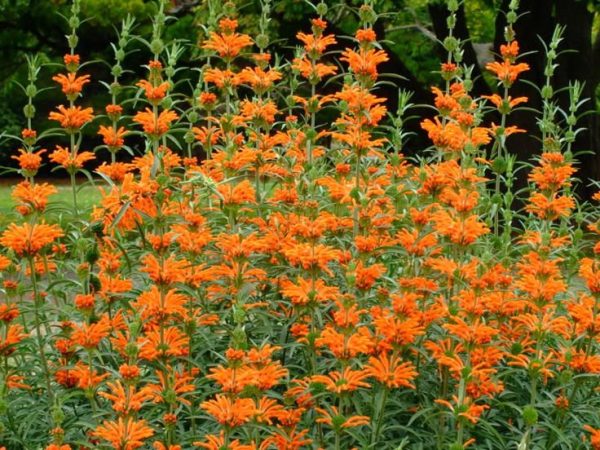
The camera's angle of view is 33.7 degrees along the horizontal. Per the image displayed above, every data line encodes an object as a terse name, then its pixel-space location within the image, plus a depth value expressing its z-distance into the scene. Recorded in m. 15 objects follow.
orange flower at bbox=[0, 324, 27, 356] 3.18
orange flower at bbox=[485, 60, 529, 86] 3.99
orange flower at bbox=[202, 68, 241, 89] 3.62
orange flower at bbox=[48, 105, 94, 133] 3.65
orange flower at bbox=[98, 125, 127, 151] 3.70
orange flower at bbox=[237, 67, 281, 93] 3.82
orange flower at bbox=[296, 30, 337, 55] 4.04
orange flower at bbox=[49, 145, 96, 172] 3.60
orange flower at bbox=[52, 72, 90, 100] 3.74
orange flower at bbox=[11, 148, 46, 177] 3.47
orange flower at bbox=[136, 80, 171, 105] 3.23
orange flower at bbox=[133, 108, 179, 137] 3.24
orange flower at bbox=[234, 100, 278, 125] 3.77
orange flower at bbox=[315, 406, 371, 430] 2.71
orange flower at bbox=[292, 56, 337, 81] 4.03
